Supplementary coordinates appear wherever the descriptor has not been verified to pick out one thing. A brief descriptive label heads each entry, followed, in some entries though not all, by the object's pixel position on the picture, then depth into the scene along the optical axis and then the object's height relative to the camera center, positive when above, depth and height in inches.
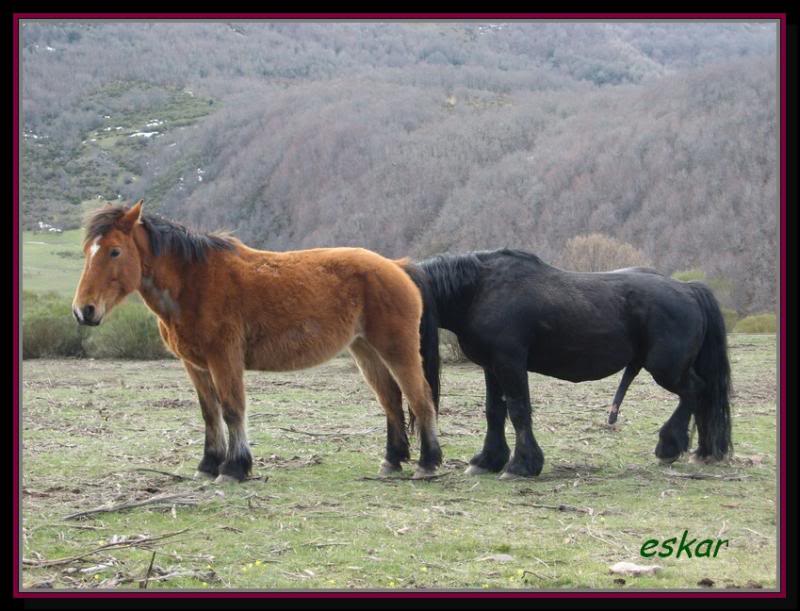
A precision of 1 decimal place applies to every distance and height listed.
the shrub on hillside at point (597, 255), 913.5 +56.2
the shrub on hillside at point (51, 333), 810.2 -22.2
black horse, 326.6 -9.0
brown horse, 307.6 +0.6
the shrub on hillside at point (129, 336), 794.8 -24.5
